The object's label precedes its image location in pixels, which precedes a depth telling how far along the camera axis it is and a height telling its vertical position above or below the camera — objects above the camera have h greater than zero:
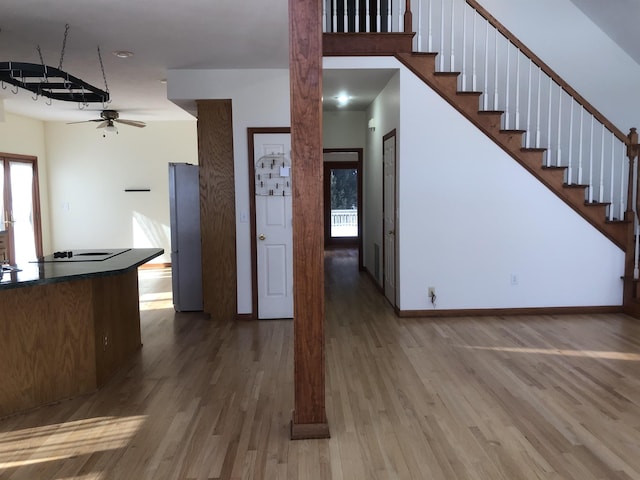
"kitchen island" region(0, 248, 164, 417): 3.17 -0.80
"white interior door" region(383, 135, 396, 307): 5.76 -0.15
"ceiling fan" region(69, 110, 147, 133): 6.90 +1.23
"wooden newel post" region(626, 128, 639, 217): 5.18 +0.47
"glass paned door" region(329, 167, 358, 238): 12.43 +0.06
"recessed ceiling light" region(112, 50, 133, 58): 4.51 +1.38
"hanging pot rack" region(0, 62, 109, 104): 3.36 +0.93
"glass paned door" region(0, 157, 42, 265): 8.14 +0.01
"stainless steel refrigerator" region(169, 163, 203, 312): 5.90 -0.34
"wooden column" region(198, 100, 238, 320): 5.45 -0.04
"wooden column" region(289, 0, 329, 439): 2.68 -0.05
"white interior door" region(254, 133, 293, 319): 5.38 -0.19
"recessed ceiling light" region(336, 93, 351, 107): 6.68 +1.44
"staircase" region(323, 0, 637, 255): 5.17 +1.17
